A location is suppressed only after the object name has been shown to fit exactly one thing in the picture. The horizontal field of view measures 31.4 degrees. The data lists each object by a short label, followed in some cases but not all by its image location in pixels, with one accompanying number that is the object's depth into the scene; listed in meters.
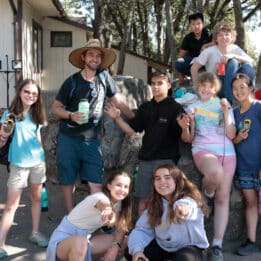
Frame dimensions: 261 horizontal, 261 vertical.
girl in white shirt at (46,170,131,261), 3.56
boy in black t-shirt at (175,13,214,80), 7.14
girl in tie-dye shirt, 4.41
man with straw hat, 4.70
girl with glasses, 4.43
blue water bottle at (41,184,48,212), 4.88
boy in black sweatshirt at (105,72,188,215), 4.52
